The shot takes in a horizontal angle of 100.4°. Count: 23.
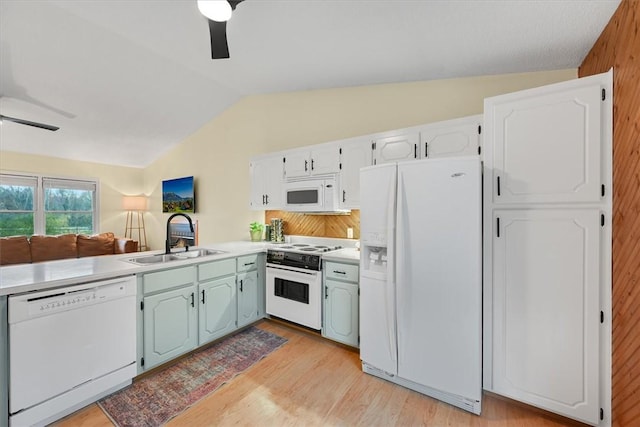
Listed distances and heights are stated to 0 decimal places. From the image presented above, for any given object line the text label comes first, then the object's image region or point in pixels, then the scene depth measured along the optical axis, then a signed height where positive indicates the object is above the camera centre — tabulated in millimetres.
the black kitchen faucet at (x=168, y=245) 2696 -353
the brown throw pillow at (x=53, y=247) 4223 -590
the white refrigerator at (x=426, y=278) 1774 -504
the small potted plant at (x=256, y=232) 3895 -321
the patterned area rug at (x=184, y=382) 1780 -1355
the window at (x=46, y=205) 4656 +117
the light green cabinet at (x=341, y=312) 2479 -986
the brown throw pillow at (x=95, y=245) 4719 -618
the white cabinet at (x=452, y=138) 2166 +608
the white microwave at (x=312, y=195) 2928 +164
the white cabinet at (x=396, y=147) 2461 +592
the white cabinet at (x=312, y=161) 2971 +567
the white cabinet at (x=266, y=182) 3424 +370
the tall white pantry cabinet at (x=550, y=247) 1548 -244
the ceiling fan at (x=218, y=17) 1300 +1006
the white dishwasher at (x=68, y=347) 1522 -872
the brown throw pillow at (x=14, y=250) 3910 -578
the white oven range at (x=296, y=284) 2709 -798
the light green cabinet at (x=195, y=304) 2123 -881
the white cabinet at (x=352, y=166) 2758 +462
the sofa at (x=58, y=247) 3980 -600
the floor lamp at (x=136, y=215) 5949 -98
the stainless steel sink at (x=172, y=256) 2455 -462
